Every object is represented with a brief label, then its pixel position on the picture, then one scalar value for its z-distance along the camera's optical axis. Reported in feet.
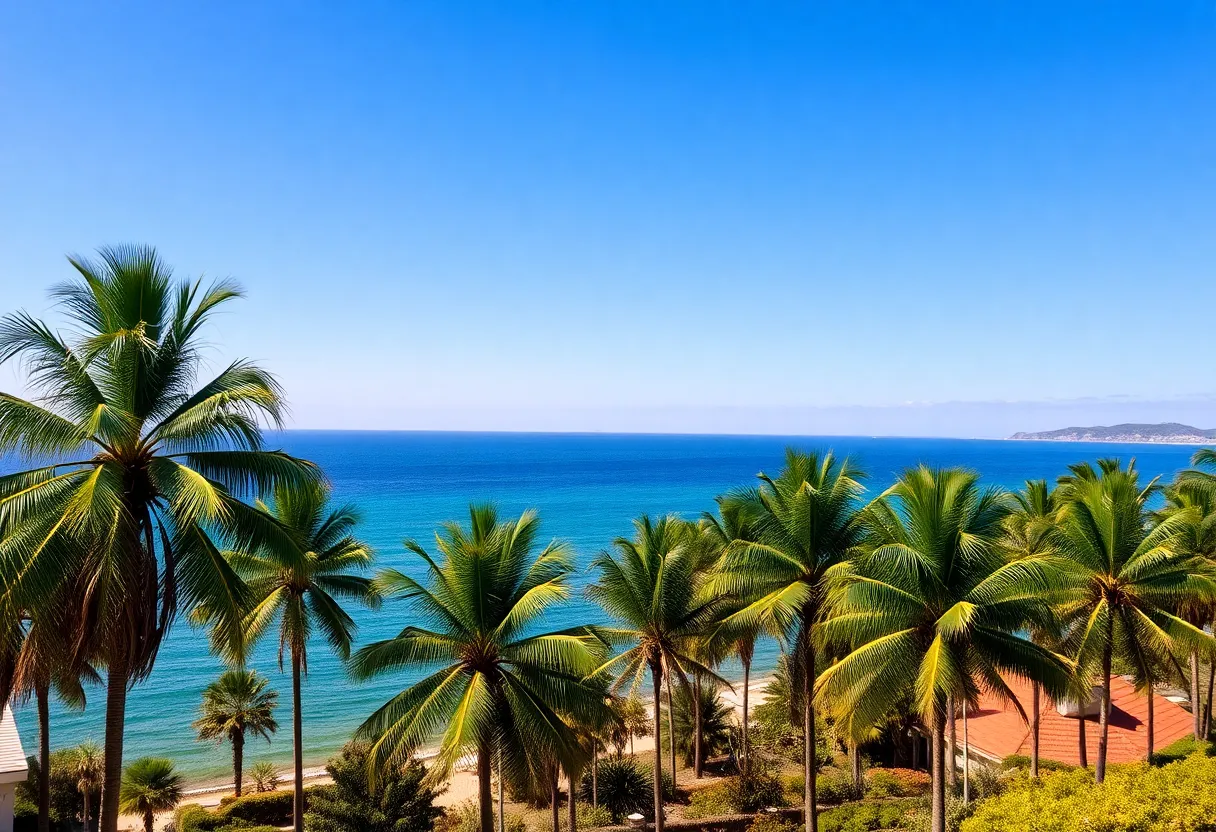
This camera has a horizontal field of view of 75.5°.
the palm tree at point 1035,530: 67.31
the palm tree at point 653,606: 65.51
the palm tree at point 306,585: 54.08
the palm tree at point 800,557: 58.29
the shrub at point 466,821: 71.15
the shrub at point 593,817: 73.67
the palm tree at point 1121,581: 59.16
